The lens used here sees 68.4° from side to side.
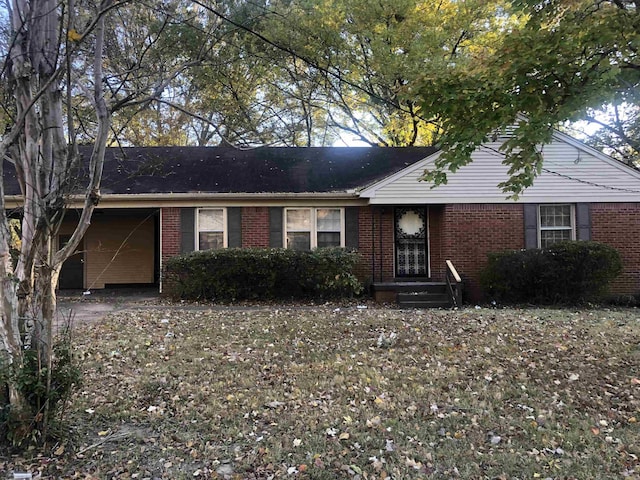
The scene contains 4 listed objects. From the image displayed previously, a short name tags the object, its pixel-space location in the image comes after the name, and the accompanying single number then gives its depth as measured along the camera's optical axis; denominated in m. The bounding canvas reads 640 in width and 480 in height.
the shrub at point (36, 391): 3.53
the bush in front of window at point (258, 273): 11.52
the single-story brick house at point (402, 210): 12.58
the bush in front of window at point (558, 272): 11.12
